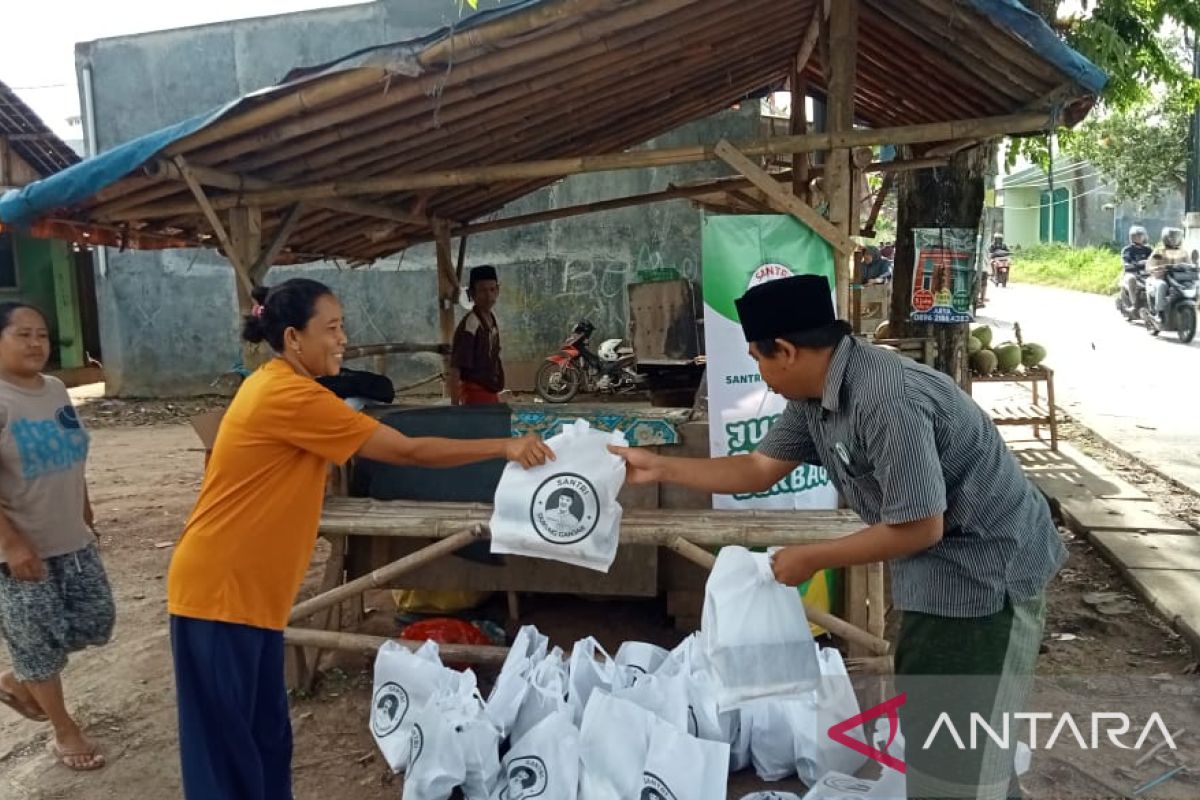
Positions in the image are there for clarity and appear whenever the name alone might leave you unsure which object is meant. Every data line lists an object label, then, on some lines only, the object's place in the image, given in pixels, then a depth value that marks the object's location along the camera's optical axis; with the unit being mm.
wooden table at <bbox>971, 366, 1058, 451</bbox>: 7758
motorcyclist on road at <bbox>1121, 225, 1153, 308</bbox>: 16047
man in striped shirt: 1993
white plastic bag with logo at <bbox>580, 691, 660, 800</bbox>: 2951
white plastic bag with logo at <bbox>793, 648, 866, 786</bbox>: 3168
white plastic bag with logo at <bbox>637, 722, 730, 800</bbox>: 2881
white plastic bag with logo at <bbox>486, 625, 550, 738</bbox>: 3262
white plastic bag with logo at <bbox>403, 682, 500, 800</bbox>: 3068
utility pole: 18484
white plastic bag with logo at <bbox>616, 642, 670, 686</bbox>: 3457
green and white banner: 4059
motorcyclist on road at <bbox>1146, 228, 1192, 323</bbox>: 14383
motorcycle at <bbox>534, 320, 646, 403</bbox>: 12250
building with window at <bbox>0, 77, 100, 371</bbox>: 14453
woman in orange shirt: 2541
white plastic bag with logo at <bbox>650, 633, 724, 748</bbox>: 3312
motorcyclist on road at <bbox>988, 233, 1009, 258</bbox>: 27312
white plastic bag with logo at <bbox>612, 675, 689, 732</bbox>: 3205
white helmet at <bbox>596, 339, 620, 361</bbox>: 12703
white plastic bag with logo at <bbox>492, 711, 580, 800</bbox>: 2984
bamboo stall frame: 3646
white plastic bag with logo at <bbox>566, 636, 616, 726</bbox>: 3352
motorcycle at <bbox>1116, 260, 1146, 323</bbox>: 15938
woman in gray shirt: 3348
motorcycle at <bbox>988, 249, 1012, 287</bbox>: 26375
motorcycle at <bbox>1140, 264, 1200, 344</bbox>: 14102
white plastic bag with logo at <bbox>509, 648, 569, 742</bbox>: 3279
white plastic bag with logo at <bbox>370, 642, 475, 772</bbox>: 3379
